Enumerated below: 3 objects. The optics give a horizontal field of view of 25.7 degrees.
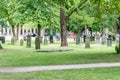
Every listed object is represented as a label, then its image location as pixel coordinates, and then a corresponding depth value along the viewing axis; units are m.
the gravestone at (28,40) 27.22
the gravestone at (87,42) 26.21
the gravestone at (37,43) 24.37
